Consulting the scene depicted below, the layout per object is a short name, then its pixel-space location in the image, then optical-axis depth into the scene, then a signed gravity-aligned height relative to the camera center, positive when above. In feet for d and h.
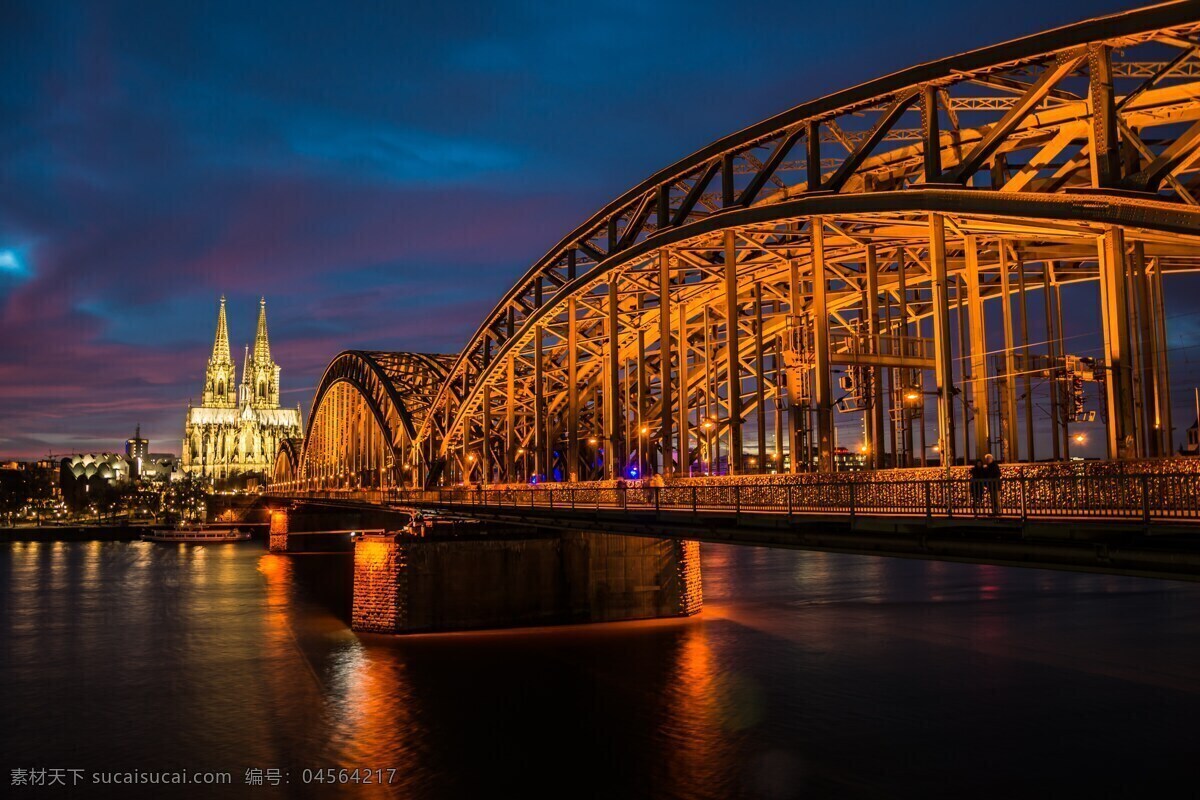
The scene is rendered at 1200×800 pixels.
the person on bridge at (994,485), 65.05 -0.60
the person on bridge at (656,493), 101.32 -1.02
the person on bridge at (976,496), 67.31 -1.28
